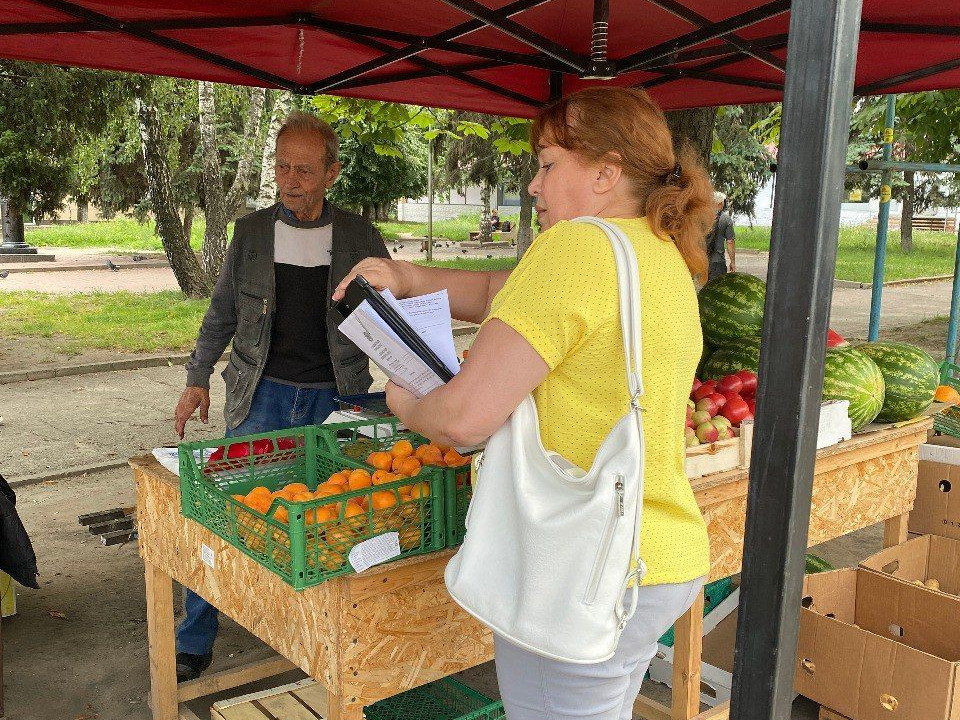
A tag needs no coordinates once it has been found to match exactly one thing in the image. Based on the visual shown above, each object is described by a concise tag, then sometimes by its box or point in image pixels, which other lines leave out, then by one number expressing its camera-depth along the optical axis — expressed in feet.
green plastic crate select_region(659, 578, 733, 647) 13.33
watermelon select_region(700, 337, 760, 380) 13.19
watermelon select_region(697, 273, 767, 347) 14.39
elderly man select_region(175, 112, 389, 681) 13.00
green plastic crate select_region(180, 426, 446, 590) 7.54
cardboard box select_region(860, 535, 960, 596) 13.47
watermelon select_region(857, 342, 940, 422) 13.35
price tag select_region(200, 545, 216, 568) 9.53
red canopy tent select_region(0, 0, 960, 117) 13.12
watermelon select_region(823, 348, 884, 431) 12.40
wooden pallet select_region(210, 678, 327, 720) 10.19
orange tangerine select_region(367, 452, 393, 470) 9.14
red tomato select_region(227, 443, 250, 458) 9.77
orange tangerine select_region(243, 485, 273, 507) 8.43
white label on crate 7.75
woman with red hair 5.66
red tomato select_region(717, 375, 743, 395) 12.03
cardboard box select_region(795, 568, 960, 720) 10.49
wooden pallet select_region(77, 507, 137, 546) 16.49
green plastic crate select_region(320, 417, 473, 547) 8.43
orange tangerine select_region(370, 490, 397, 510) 8.02
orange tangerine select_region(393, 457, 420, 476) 8.82
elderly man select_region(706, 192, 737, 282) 37.23
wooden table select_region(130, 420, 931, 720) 7.98
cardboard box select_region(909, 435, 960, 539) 14.65
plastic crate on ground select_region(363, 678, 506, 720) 11.13
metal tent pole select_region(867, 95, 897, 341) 23.89
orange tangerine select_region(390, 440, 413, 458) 9.23
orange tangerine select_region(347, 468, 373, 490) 8.66
